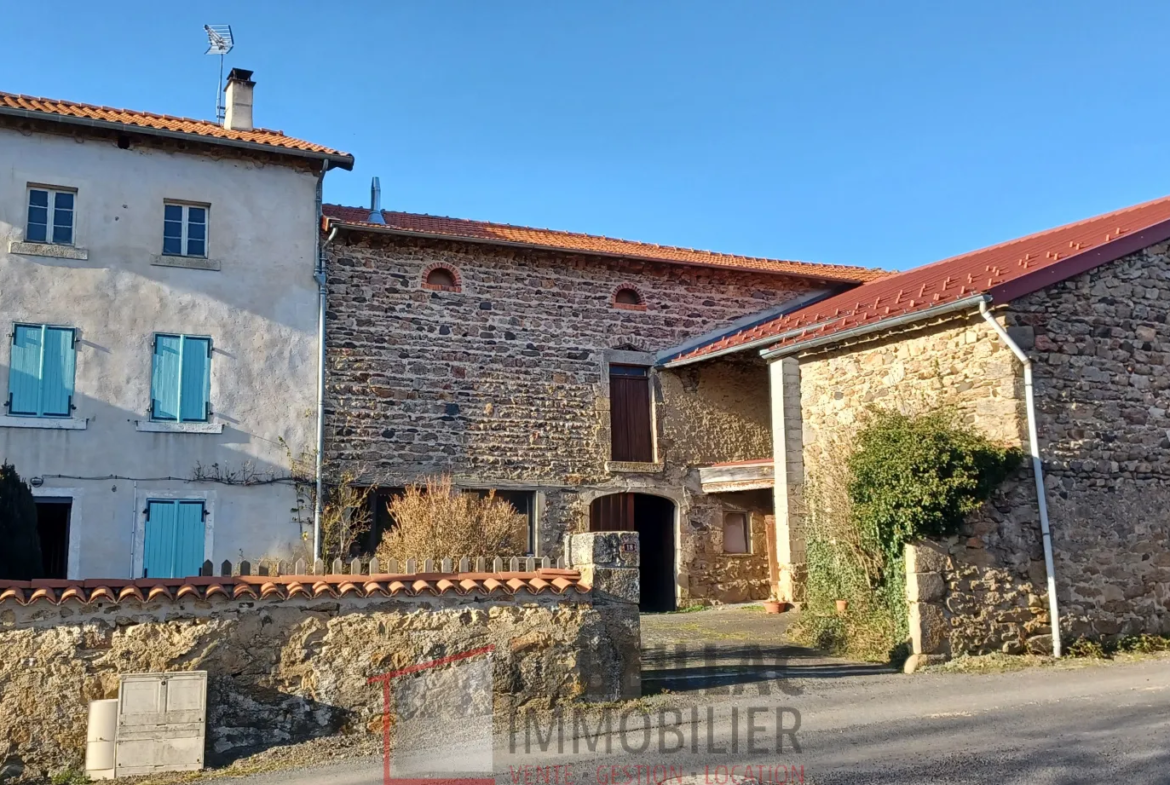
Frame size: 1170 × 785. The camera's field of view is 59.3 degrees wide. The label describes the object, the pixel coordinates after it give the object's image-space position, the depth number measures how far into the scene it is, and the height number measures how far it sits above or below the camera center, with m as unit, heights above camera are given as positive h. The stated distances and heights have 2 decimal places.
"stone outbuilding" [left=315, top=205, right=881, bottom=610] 13.77 +2.35
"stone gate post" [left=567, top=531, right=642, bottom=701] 7.77 -0.41
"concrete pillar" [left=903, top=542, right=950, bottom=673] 9.15 -0.52
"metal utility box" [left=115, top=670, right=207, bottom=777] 6.54 -1.05
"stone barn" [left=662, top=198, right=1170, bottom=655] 9.69 +1.35
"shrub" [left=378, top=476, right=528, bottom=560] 9.79 +0.23
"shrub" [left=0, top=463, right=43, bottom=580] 8.85 +0.24
